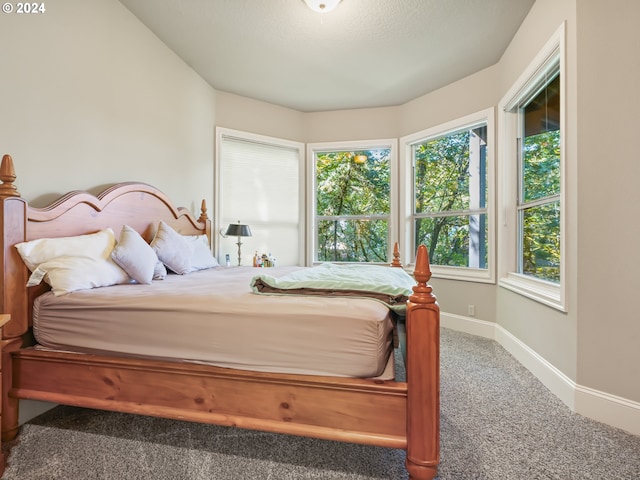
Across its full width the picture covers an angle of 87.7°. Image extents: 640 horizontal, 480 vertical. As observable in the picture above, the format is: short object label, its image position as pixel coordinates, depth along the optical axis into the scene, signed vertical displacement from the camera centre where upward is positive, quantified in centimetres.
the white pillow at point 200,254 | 283 -11
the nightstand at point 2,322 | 131 -32
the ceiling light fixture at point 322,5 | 232 +168
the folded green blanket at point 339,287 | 144 -20
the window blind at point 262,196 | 394 +58
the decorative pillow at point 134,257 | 192 -9
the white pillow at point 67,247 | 164 -3
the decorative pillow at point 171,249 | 242 -6
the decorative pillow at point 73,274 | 162 -17
